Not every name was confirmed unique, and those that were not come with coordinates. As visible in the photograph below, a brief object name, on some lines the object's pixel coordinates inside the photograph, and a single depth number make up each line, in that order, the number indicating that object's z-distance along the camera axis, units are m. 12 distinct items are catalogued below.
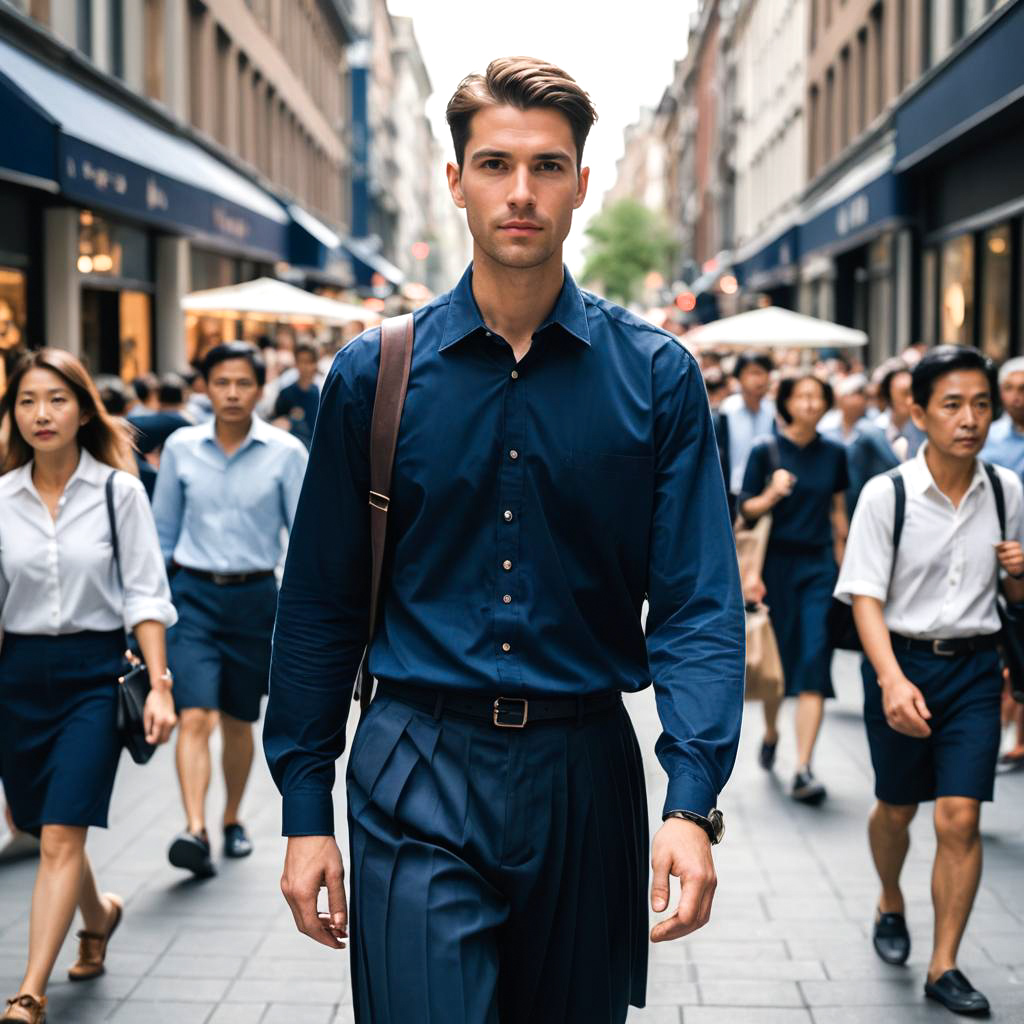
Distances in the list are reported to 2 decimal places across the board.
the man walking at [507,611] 2.92
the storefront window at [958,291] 19.45
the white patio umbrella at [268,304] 19.58
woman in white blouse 5.19
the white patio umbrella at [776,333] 20.08
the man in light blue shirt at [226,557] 7.07
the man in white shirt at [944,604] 5.35
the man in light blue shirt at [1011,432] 8.84
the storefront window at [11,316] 15.48
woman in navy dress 8.56
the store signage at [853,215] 21.91
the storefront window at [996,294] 17.56
